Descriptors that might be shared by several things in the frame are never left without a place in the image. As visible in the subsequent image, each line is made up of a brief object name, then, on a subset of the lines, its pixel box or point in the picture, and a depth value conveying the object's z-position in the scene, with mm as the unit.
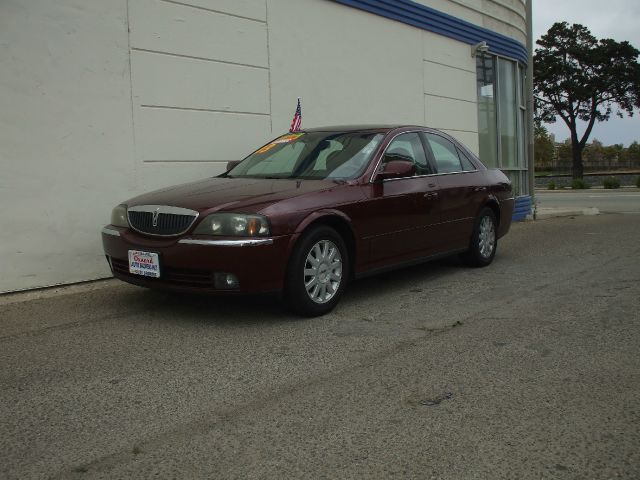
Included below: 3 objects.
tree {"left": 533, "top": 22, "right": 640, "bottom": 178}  50656
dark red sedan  4609
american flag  8602
